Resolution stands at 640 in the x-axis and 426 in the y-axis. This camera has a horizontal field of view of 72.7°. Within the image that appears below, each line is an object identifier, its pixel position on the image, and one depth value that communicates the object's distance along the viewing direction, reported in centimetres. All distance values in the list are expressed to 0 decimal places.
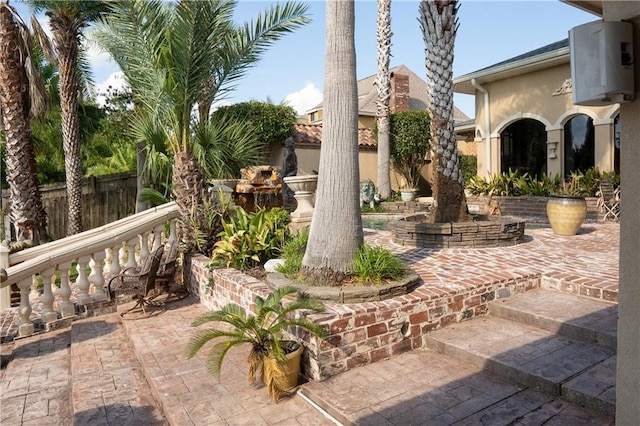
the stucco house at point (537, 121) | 1155
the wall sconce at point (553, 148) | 1264
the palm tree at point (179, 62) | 646
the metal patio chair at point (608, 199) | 958
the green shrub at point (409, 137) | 1675
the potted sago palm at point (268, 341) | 337
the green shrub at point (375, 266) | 418
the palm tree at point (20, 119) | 966
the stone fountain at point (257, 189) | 915
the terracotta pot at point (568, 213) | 757
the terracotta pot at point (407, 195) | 1554
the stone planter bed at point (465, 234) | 686
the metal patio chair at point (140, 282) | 578
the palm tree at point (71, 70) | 1123
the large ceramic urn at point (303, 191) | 725
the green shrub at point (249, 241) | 585
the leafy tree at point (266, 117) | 1423
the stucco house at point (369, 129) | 1602
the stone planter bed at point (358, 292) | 391
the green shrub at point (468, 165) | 1889
